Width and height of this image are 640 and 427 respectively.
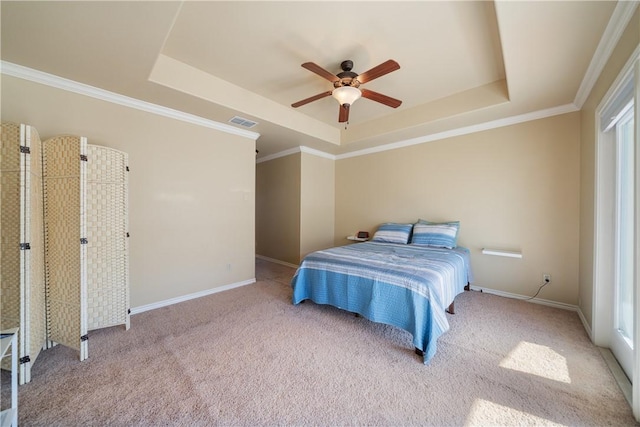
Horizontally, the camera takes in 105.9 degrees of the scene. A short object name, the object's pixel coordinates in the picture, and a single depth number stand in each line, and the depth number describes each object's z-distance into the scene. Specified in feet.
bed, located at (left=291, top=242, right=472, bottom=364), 6.64
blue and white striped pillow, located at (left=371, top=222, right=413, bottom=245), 12.67
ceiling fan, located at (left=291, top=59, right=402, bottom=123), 6.81
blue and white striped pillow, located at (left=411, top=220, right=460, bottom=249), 11.27
